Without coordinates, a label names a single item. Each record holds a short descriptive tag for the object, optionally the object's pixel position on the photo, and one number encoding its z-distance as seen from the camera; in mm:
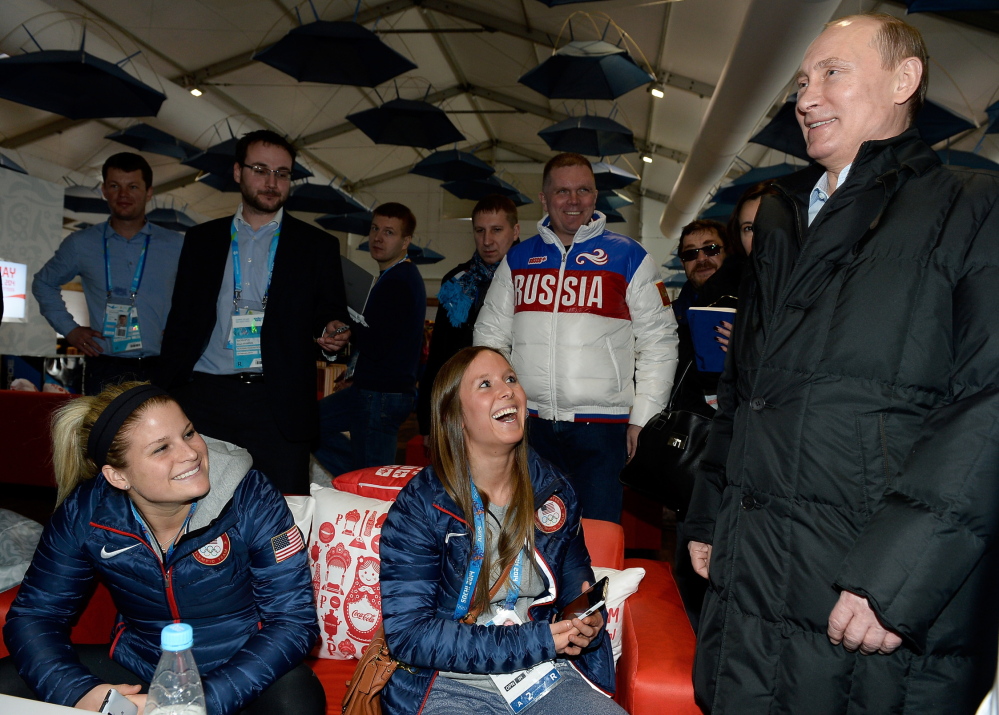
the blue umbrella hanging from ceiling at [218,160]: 8305
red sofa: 1593
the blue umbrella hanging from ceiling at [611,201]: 11609
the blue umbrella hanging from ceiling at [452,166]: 9195
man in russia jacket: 2434
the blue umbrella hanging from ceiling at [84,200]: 11750
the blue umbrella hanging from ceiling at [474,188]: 10859
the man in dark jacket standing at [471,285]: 3193
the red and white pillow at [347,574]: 1979
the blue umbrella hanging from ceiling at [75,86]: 5598
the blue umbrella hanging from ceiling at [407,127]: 7879
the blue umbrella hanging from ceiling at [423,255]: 15101
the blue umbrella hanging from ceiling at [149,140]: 8930
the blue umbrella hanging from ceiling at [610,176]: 9414
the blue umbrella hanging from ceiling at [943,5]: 3660
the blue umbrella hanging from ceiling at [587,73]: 6125
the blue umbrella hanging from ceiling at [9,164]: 9461
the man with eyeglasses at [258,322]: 2490
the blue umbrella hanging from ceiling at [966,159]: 6193
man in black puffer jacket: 1021
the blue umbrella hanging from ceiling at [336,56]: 5723
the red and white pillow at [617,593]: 1855
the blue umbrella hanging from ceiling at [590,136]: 7762
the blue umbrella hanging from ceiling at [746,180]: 7918
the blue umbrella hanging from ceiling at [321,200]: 10492
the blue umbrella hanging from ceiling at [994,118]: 4953
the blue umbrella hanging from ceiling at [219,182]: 9647
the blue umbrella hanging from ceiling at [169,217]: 12508
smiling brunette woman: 1527
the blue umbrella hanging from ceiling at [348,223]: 13286
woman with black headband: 1607
